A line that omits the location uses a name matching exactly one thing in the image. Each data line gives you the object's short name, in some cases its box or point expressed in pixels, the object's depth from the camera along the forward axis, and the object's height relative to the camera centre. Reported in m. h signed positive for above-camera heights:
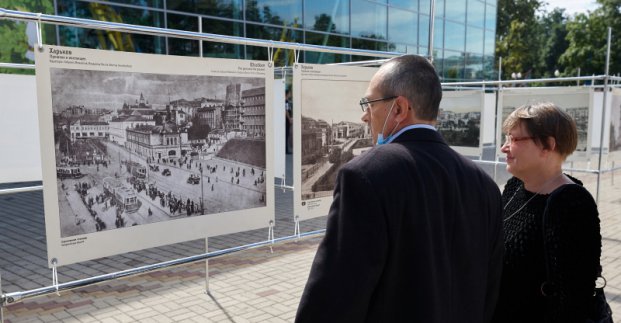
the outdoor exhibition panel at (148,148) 2.79 -0.32
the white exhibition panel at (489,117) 10.46 -0.40
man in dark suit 1.42 -0.38
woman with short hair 1.91 -0.53
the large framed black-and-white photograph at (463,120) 9.83 -0.44
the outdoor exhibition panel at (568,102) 8.11 -0.07
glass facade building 12.75 +2.43
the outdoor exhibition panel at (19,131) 4.51 -0.29
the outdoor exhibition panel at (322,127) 4.04 -0.24
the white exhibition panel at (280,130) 5.65 -0.35
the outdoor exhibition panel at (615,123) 8.64 -0.44
